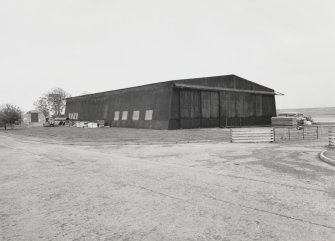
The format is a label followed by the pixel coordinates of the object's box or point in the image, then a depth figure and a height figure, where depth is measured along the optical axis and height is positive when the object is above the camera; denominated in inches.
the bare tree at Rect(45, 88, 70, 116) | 4130.9 +341.0
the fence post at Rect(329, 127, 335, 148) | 657.1 -49.4
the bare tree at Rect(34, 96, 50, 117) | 4141.2 +271.7
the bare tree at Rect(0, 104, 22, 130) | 2297.0 +75.9
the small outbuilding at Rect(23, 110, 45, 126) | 4128.9 +117.2
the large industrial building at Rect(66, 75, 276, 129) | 1370.6 +97.5
